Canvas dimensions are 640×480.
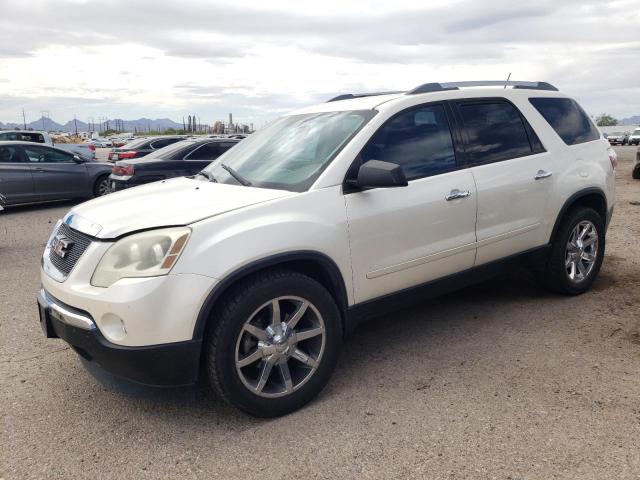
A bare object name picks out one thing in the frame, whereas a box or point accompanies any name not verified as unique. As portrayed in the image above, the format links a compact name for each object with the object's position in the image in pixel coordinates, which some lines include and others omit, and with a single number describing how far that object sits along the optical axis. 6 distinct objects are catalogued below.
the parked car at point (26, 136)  17.95
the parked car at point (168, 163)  10.46
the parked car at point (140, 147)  14.59
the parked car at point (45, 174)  11.68
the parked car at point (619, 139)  51.69
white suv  2.87
